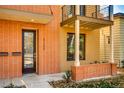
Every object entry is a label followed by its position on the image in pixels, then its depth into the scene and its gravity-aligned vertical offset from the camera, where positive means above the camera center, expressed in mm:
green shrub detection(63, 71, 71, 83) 3833 -1227
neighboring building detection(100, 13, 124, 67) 6316 +589
